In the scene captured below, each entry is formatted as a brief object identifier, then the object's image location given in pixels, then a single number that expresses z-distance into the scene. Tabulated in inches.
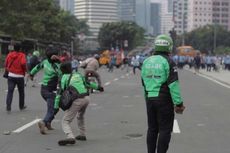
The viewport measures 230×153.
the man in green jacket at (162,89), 287.4
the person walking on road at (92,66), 731.9
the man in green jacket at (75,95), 390.6
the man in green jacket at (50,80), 458.8
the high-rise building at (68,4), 7461.1
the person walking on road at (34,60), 954.7
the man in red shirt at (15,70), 591.8
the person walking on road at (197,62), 1973.7
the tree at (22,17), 1968.5
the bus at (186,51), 3376.0
